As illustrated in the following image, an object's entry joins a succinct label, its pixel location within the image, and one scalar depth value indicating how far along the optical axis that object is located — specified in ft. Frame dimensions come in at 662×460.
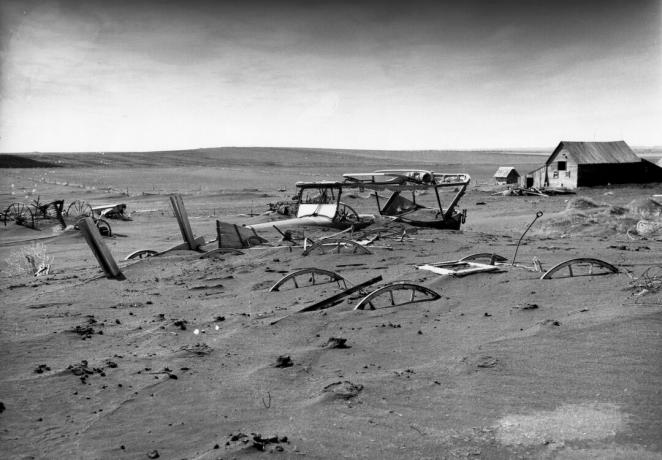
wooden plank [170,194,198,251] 44.27
